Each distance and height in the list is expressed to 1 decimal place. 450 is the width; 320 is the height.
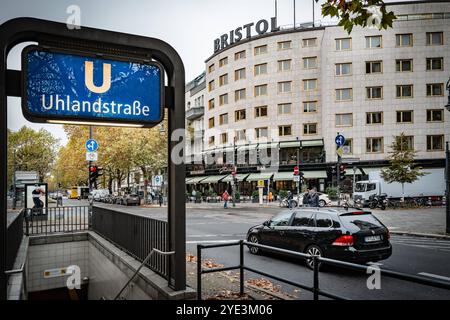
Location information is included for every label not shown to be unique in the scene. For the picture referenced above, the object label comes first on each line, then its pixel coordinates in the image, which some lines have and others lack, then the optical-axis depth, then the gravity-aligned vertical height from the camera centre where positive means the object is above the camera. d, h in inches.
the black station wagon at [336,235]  315.6 -61.5
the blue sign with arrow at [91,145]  649.3 +49.2
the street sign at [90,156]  640.7 +28.8
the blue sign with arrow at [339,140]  772.6 +64.1
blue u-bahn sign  165.5 +42.6
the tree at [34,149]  2143.2 +145.6
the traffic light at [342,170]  973.8 -2.0
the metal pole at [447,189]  569.3 -33.7
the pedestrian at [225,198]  1355.6 -106.4
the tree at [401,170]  1192.2 -5.0
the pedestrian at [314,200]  783.6 -67.3
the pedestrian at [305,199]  952.1 -81.7
